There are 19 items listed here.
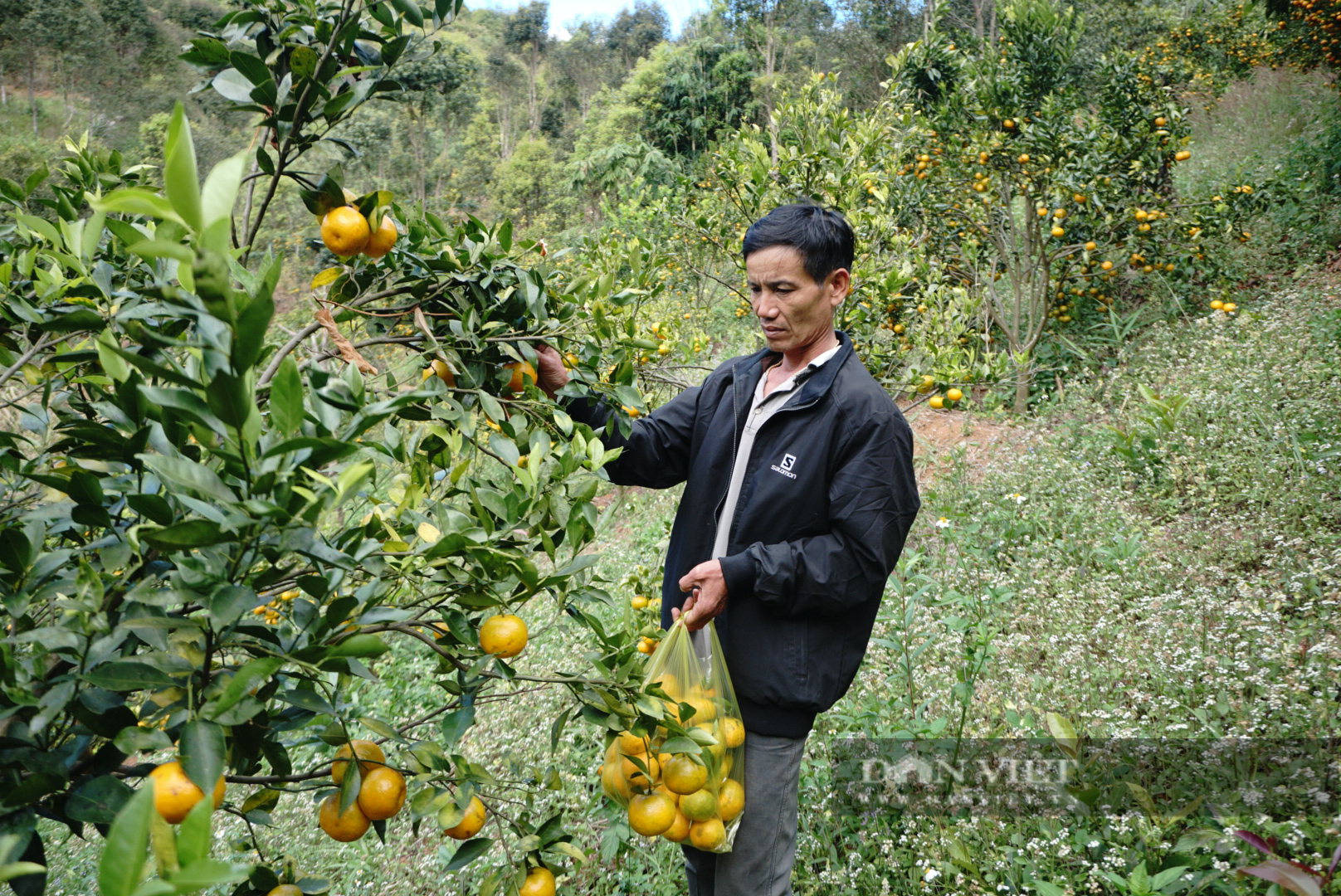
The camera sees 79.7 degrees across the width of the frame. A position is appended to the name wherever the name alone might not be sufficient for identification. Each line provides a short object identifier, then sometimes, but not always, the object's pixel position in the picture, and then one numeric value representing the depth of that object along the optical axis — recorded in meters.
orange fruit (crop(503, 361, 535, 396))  1.34
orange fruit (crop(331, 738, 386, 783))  0.96
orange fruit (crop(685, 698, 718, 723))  1.51
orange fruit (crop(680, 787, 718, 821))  1.37
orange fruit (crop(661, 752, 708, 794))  1.28
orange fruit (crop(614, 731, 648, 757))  1.28
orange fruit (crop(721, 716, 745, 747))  1.54
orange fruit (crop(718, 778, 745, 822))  1.51
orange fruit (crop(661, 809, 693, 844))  1.43
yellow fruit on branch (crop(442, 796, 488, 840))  1.01
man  1.54
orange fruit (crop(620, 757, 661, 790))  1.29
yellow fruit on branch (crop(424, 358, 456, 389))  1.29
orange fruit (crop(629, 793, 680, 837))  1.29
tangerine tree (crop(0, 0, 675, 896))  0.64
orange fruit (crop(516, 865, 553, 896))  1.08
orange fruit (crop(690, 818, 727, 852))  1.47
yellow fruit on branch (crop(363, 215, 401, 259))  1.12
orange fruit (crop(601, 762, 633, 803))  1.43
